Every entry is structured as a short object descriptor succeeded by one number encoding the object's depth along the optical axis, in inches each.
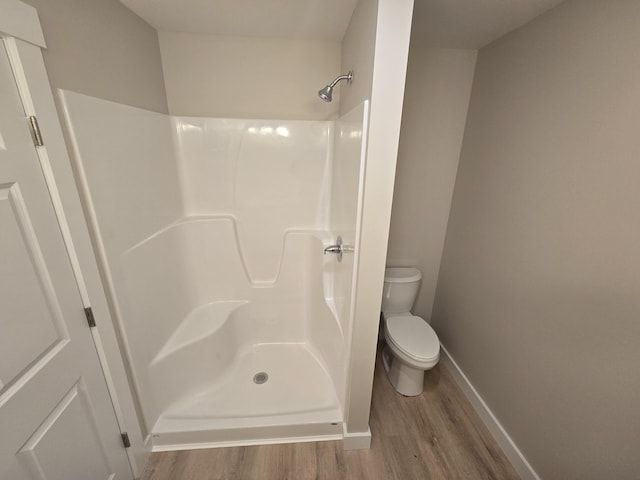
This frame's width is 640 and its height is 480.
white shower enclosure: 46.3
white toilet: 63.5
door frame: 29.9
